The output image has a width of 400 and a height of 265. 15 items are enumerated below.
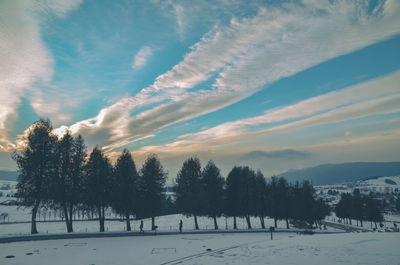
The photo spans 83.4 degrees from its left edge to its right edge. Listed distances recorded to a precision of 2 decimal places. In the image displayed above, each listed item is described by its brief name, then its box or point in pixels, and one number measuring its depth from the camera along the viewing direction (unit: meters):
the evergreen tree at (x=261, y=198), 54.02
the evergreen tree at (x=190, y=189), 46.22
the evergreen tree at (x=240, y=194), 51.56
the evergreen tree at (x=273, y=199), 58.69
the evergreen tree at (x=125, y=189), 42.06
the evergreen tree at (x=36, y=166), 33.56
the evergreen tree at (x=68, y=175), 36.81
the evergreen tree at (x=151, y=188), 43.25
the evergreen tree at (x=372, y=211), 87.25
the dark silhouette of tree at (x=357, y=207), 84.50
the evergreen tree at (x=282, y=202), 58.59
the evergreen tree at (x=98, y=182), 40.28
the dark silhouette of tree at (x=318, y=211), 62.40
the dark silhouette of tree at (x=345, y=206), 90.38
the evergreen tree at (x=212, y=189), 49.77
